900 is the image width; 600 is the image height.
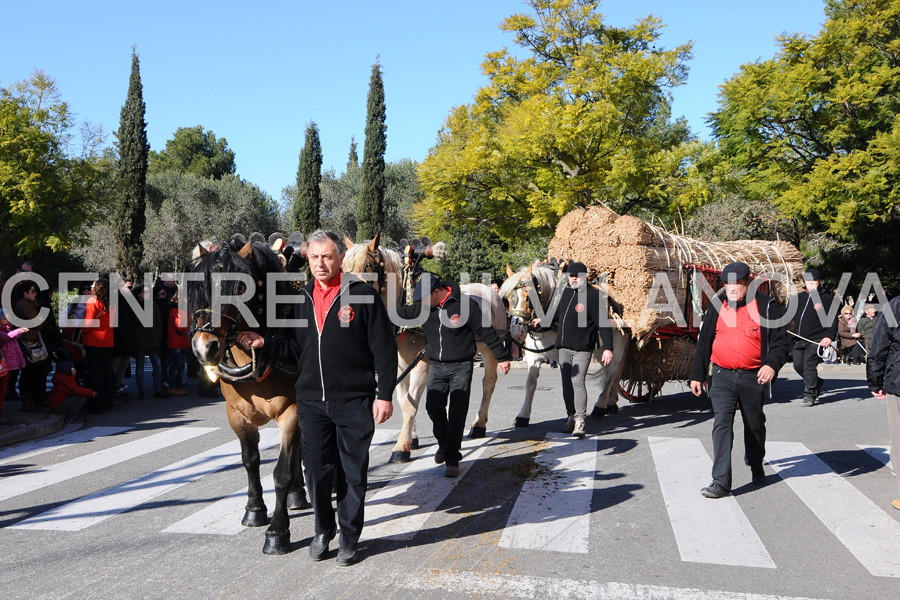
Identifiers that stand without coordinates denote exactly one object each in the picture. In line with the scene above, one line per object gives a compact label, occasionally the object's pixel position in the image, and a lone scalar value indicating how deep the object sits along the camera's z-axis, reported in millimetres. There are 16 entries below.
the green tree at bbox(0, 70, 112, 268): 18078
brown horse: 4199
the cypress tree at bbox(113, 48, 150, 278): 28234
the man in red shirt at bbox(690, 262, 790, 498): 5750
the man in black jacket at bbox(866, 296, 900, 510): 5543
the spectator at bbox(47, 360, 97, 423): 9320
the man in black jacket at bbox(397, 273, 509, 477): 6508
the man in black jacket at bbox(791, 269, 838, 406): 10547
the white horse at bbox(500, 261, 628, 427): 8844
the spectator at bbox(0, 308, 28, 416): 8609
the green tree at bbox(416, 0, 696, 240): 20516
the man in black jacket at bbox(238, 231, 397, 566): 4242
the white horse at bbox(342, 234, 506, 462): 6246
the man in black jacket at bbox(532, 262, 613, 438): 8211
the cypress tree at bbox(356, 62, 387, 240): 31888
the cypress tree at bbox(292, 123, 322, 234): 34750
